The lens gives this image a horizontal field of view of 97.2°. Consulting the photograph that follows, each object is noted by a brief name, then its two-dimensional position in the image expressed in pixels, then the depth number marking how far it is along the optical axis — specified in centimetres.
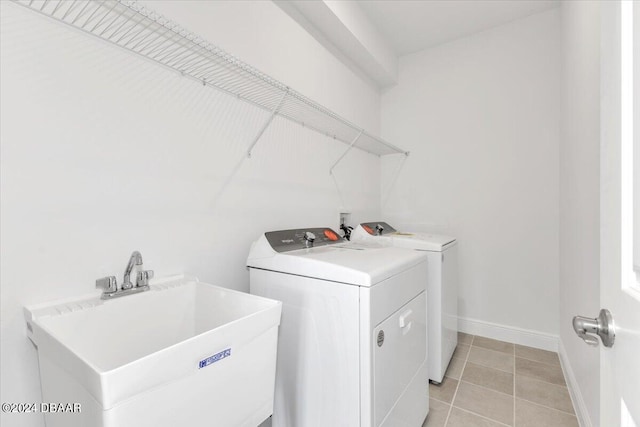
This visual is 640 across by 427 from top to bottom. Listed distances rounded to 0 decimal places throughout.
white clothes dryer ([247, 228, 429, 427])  109
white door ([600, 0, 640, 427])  46
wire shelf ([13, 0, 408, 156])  96
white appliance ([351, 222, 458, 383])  193
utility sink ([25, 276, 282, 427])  59
